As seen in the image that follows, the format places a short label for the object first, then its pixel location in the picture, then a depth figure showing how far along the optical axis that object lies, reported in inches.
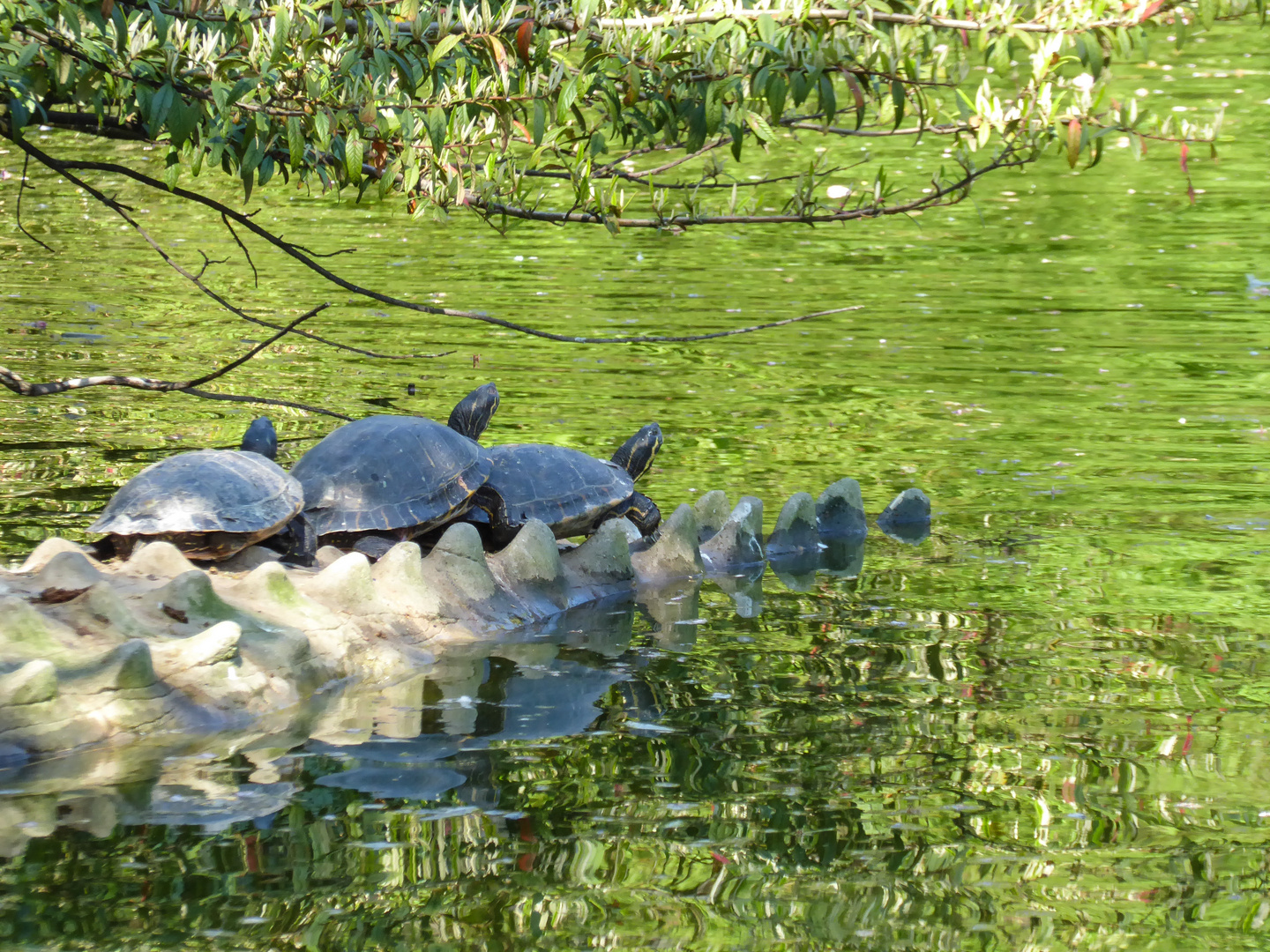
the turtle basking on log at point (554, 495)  585.3
